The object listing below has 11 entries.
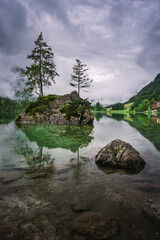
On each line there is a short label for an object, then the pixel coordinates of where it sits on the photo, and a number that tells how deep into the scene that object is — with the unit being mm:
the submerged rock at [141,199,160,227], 3592
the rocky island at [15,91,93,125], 26581
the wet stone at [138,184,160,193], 4941
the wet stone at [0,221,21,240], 3047
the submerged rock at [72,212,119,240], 3051
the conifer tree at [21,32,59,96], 31359
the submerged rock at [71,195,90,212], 3956
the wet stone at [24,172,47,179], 5908
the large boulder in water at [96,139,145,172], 7058
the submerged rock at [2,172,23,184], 5605
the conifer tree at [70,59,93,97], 39188
